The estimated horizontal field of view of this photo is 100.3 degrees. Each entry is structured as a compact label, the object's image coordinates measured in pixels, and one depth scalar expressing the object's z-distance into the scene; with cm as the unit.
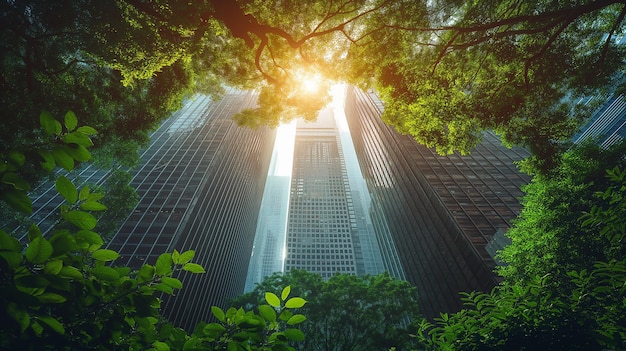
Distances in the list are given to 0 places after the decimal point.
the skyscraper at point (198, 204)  3111
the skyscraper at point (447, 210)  2565
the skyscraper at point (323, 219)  8449
